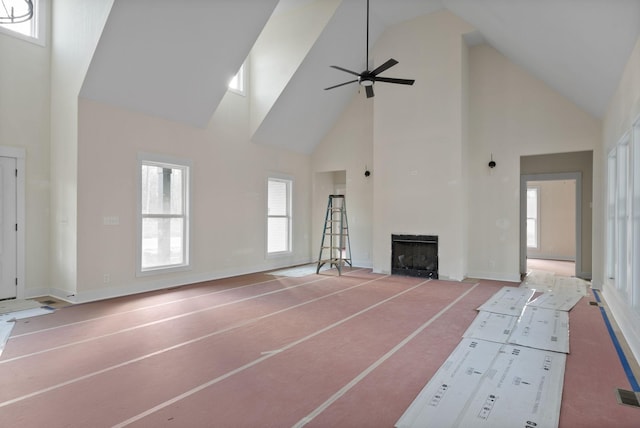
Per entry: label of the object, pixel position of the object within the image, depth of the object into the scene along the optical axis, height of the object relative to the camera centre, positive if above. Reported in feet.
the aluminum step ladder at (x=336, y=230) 25.84 -1.49
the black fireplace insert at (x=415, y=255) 23.51 -2.87
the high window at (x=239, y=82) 24.30 +8.90
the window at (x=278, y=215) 27.55 -0.21
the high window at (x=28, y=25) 15.83 +8.94
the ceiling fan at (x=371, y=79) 16.24 +6.19
